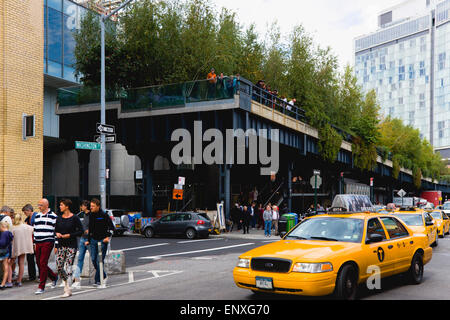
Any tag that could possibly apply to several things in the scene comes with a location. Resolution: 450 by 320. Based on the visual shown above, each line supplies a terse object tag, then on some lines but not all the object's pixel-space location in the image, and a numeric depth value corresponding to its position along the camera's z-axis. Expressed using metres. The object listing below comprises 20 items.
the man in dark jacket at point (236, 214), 28.18
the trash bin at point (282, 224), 25.34
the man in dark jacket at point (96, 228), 10.01
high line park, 27.23
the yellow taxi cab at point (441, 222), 22.45
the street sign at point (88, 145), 14.66
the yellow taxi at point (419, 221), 16.00
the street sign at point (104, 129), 15.55
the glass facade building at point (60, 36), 39.19
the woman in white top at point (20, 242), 10.67
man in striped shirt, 9.77
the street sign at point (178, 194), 27.20
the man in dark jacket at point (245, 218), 27.11
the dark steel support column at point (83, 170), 35.56
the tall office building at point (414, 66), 128.50
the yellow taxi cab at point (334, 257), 7.39
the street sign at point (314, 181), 28.94
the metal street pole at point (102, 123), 15.28
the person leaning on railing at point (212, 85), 26.38
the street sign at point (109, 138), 15.74
